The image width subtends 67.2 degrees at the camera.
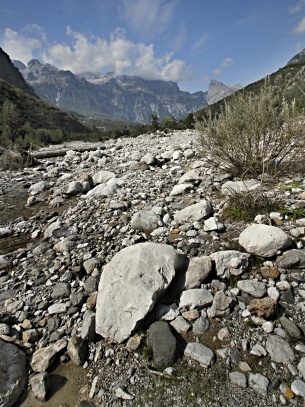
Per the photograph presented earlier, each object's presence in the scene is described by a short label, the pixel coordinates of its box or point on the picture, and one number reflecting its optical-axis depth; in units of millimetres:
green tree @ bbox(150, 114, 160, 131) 32106
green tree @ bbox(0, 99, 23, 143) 40603
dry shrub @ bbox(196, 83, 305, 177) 4488
